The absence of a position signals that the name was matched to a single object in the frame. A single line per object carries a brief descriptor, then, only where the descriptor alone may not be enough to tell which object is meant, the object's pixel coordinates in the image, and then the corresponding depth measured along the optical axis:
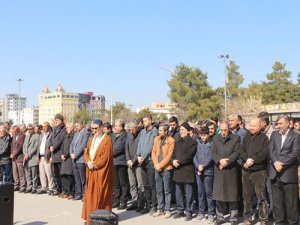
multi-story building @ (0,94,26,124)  176.36
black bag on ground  4.40
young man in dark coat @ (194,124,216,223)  7.93
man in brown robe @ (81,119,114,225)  7.57
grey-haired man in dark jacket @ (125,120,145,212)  8.98
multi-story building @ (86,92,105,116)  146.77
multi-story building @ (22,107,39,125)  156.77
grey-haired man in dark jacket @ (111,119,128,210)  9.34
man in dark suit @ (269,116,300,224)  7.02
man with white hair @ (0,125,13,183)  11.91
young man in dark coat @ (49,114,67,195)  10.90
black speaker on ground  6.39
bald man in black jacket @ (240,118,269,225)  7.23
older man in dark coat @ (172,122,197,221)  8.15
